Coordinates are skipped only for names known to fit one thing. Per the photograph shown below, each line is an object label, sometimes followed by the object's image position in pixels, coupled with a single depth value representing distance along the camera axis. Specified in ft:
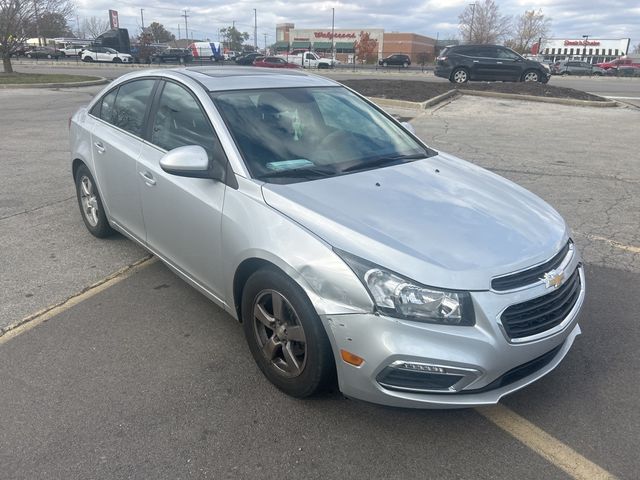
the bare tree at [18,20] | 82.10
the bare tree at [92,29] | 359.56
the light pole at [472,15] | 241.76
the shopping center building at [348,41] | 299.99
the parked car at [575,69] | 153.07
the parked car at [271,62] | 134.92
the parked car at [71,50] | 199.22
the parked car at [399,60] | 182.39
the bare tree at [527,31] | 274.16
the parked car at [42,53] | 192.95
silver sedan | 7.64
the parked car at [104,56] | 170.19
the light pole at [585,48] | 313.83
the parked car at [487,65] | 74.23
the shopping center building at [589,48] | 312.91
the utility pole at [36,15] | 83.51
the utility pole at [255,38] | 351.97
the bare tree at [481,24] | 240.94
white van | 197.36
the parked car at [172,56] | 174.40
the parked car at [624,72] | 153.58
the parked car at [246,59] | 159.81
